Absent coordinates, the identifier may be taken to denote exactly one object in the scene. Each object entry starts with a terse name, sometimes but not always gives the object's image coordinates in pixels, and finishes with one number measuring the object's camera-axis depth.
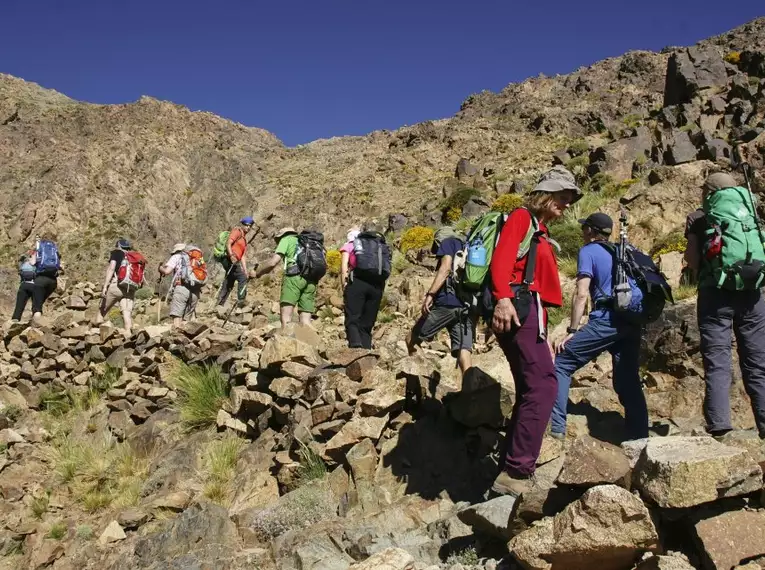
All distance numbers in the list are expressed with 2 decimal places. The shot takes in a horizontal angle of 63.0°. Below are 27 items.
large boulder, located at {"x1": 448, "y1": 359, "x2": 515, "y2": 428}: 4.41
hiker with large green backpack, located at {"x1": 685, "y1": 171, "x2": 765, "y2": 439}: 3.65
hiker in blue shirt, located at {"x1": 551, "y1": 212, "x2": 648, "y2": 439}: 4.12
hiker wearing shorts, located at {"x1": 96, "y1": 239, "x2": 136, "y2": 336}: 8.41
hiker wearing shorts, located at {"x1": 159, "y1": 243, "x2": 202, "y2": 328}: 8.09
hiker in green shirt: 6.75
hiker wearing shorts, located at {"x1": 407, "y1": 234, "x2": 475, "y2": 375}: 5.20
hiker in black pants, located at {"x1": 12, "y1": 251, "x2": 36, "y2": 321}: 9.62
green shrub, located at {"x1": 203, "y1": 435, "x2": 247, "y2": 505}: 5.11
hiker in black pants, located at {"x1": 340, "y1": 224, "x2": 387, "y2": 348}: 6.14
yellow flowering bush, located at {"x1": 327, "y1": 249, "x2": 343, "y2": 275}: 15.18
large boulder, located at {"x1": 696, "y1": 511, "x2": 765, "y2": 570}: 2.41
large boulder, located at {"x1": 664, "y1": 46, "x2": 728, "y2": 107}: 22.39
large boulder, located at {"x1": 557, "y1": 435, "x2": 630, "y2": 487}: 2.74
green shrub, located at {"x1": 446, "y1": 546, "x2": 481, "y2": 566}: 3.19
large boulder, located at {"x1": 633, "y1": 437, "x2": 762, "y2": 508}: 2.53
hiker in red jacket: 3.28
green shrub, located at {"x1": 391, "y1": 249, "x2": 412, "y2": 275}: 14.79
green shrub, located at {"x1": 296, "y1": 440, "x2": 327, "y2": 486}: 4.66
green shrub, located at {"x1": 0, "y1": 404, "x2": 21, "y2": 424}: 7.93
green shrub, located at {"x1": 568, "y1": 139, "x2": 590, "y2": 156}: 23.61
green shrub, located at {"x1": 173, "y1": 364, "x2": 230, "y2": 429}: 6.45
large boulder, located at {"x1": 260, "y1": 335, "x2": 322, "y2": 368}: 5.74
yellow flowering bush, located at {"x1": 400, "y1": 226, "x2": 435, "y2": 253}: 16.42
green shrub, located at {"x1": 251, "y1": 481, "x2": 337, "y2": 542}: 4.20
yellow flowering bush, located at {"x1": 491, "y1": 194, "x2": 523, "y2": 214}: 18.55
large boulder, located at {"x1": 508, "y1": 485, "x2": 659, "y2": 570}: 2.52
